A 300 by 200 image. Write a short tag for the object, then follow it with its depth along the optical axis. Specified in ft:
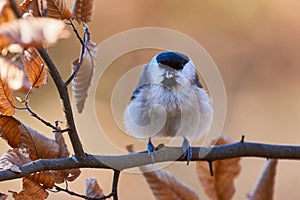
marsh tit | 12.87
